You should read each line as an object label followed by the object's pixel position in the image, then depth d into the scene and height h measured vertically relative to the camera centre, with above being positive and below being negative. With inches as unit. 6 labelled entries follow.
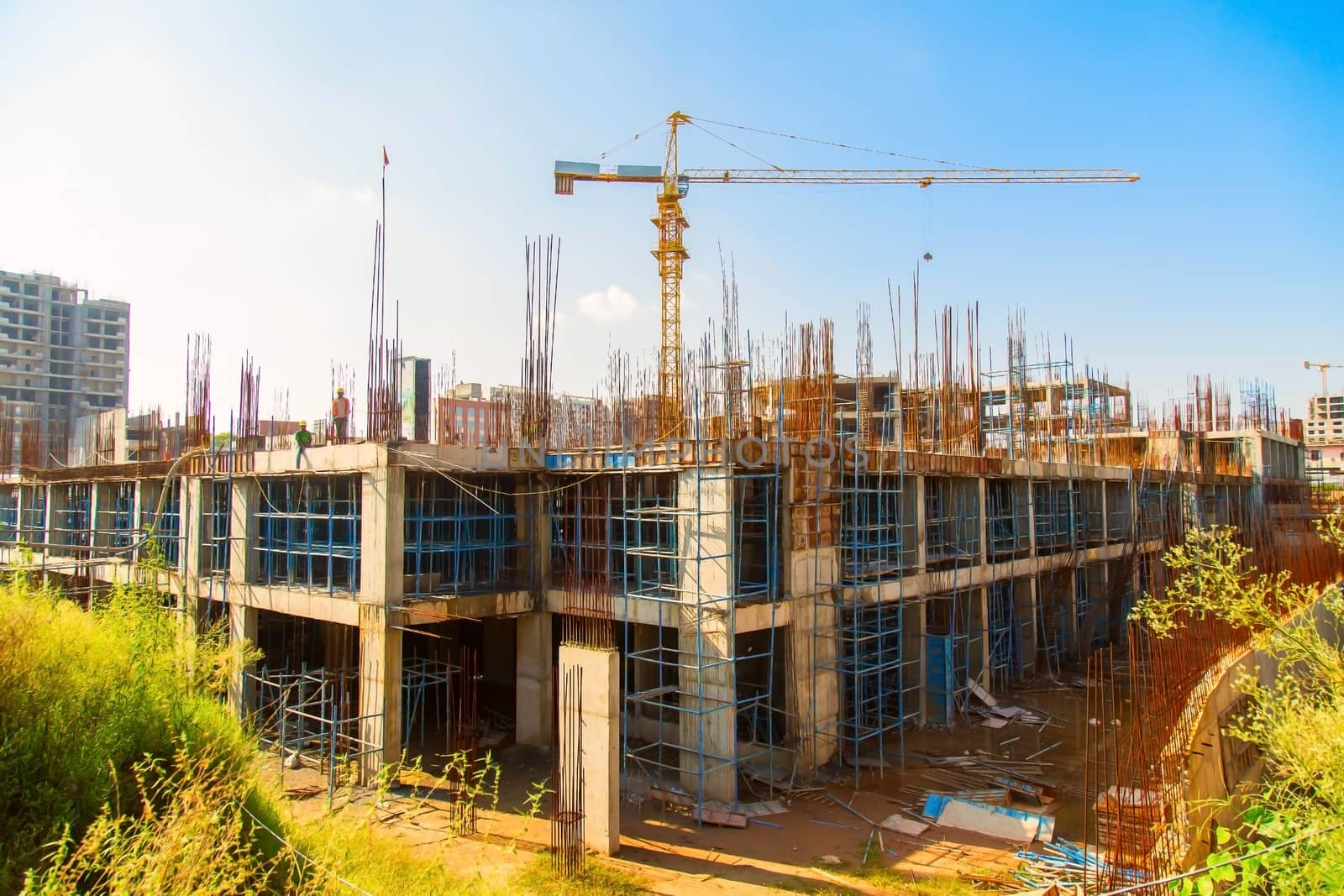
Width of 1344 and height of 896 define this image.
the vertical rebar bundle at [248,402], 578.9 +58.8
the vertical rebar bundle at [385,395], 500.1 +55.0
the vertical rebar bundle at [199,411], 620.7 +57.7
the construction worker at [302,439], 515.2 +29.0
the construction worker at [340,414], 546.3 +47.4
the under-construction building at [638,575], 441.7 -60.6
